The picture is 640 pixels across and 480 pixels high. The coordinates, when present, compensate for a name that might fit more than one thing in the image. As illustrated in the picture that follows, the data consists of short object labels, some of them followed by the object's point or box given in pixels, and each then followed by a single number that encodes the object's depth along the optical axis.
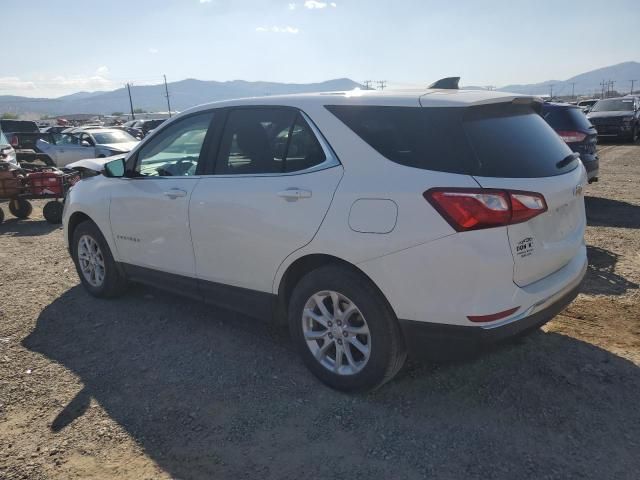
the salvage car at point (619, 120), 20.03
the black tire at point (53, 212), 9.41
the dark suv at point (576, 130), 8.27
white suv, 2.71
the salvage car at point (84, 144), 15.63
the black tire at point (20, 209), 10.05
